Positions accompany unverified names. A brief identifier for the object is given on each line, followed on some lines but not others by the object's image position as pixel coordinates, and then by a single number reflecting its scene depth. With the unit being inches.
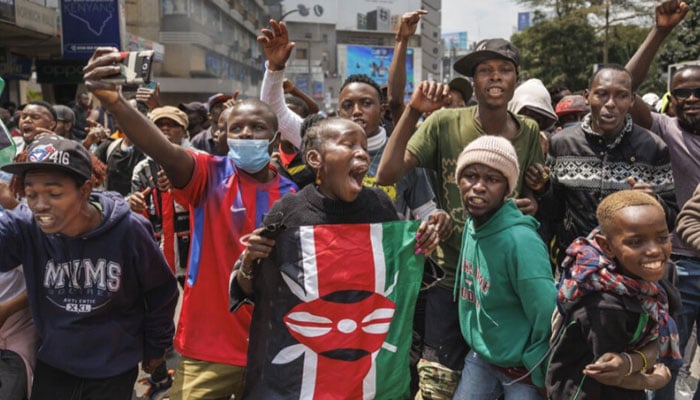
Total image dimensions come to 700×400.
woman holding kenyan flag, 103.3
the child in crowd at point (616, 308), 91.9
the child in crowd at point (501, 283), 103.6
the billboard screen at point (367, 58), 3157.0
